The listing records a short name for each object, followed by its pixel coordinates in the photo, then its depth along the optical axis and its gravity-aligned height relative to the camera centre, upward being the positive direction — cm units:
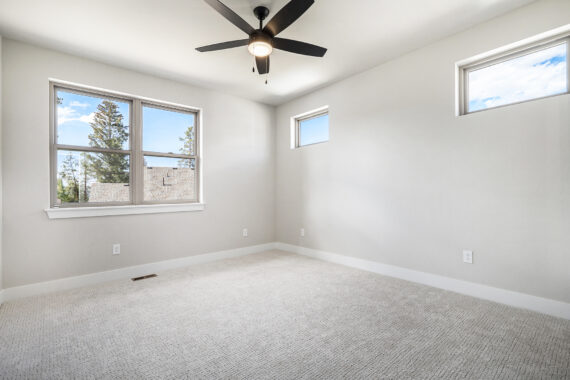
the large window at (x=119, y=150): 304 +49
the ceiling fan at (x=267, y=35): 184 +124
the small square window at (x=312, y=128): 424 +100
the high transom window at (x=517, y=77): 225 +102
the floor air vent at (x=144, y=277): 326 -112
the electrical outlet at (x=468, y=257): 265 -71
